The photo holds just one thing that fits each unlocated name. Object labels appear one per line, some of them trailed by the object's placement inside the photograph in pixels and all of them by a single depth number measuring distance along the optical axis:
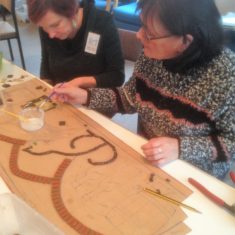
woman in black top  1.29
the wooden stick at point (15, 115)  1.05
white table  0.70
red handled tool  0.73
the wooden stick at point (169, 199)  0.74
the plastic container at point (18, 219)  0.61
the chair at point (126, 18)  3.36
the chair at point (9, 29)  2.66
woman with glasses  0.83
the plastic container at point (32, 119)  1.02
